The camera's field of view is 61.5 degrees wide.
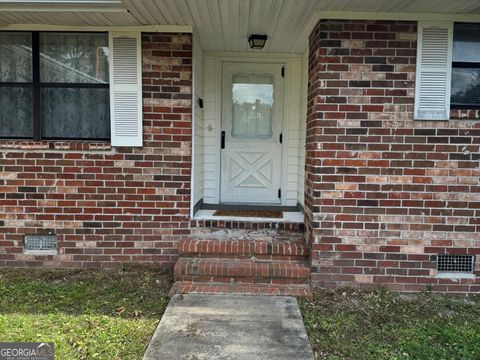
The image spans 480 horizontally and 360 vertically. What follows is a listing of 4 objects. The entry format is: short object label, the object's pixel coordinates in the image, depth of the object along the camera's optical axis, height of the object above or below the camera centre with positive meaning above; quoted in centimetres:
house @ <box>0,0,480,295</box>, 392 +10
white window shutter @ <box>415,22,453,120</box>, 389 +83
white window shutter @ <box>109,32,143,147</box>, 430 +69
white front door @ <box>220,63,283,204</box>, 559 +24
